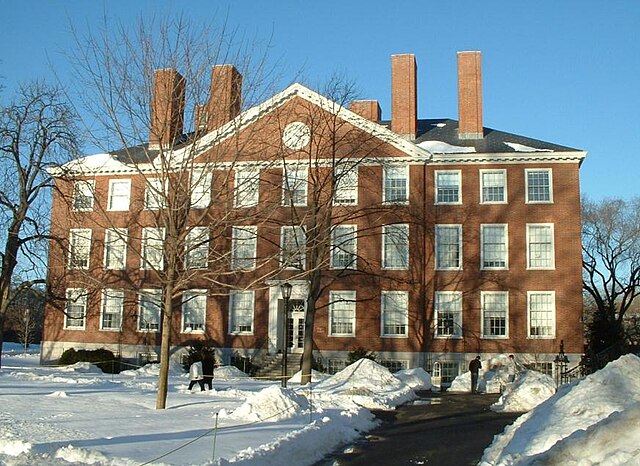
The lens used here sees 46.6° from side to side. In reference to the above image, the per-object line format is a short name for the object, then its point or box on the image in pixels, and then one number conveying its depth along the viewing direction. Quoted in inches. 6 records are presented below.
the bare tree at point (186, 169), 661.9
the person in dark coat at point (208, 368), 917.2
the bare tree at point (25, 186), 1190.3
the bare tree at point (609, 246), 2075.5
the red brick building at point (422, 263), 1391.5
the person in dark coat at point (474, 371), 1128.2
